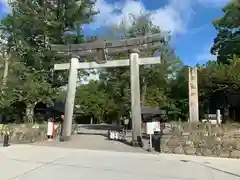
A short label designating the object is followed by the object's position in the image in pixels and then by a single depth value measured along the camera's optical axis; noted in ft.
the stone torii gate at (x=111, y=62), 33.07
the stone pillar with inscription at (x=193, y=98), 34.56
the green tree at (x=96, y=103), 94.12
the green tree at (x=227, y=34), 61.82
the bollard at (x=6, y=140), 28.44
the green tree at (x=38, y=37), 50.11
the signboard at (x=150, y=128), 27.00
